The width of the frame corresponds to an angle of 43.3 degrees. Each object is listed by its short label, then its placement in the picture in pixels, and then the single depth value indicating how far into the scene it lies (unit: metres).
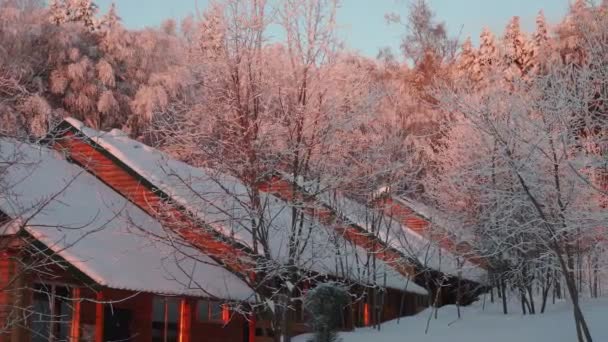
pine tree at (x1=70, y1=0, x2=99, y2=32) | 36.25
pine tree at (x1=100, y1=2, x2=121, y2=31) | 33.85
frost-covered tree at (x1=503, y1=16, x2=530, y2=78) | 37.49
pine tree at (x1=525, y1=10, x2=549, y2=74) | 36.53
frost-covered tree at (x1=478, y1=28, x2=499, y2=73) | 38.48
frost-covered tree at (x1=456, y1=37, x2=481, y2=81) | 37.81
